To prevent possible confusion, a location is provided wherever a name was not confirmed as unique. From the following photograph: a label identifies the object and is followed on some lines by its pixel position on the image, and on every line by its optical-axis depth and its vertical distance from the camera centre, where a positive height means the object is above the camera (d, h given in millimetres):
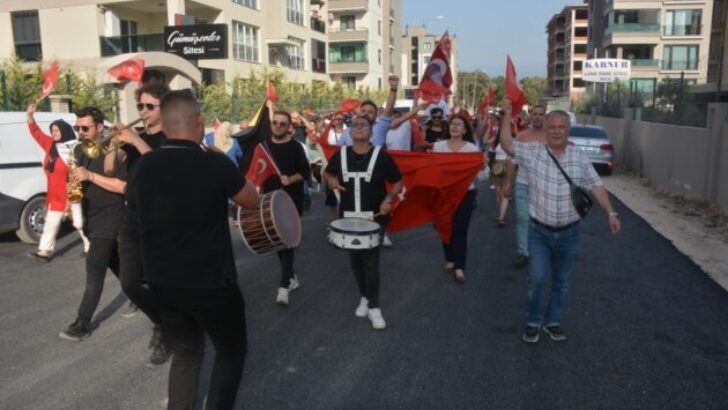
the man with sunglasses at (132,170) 4336 -412
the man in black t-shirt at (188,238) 2959 -596
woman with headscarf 7414 -857
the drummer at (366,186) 5375 -632
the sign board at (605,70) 37188 +2360
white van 8633 -925
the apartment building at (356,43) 59500 +6341
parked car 17562 -1000
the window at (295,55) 42219 +3738
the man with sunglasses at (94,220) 4969 -829
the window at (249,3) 34356 +5914
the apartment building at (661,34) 59969 +7108
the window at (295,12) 41231 +6511
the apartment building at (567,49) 97562 +9913
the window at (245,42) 34406 +3807
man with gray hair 4812 -769
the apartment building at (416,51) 102188 +10314
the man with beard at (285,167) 6020 -524
